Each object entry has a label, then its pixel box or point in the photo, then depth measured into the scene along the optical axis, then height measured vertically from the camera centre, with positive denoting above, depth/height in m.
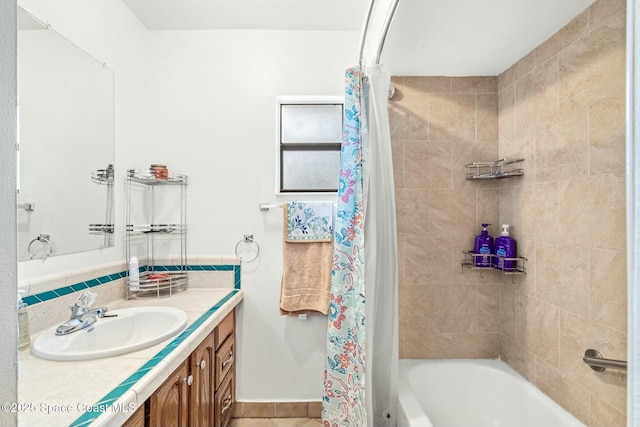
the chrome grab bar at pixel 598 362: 1.07 -0.58
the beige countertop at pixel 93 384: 0.70 -0.48
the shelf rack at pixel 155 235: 1.72 -0.14
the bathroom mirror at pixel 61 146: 1.13 +0.30
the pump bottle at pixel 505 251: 1.65 -0.22
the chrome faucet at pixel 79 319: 1.12 -0.43
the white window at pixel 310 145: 1.98 +0.47
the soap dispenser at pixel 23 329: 1.01 -0.41
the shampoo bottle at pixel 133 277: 1.63 -0.36
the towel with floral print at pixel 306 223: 1.82 -0.06
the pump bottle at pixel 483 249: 1.74 -0.22
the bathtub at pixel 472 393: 1.57 -1.04
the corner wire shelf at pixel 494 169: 1.64 +0.27
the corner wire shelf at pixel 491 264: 1.64 -0.30
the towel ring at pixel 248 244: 1.92 -0.20
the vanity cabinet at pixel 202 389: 1.00 -0.76
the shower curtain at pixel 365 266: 1.32 -0.25
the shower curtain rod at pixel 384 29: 1.05 +0.74
